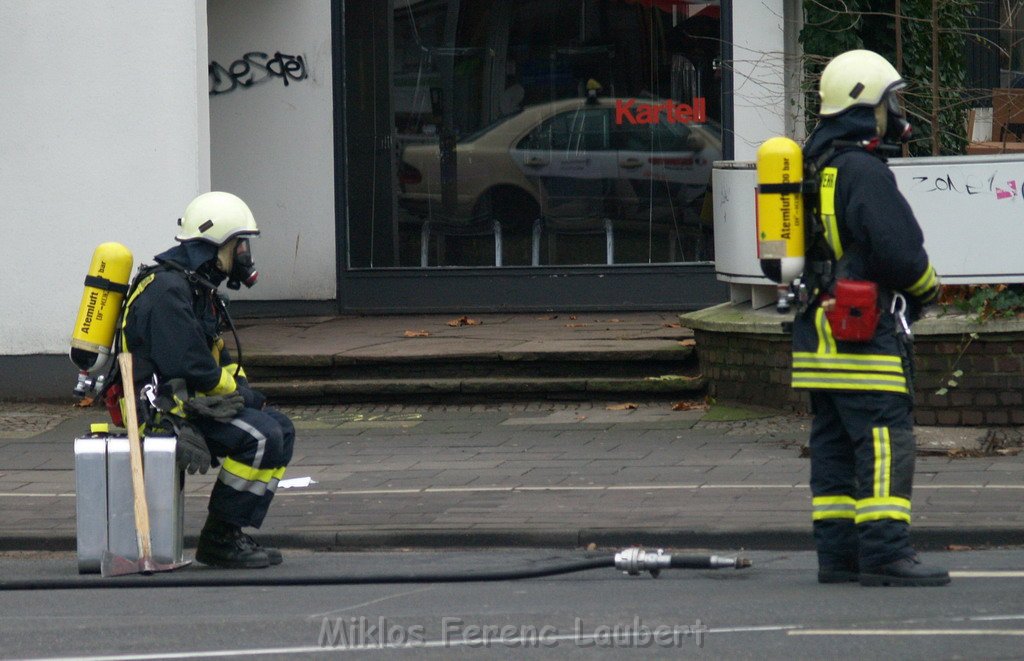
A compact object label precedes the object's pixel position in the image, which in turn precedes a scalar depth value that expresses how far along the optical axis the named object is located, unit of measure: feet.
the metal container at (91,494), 47.50
